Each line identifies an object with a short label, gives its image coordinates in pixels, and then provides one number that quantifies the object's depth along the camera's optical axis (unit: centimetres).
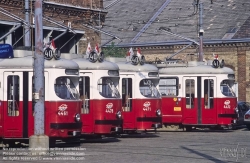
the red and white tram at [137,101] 2775
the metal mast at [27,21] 2811
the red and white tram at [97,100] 2469
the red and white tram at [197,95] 3206
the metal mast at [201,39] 3728
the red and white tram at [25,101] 2219
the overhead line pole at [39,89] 1962
